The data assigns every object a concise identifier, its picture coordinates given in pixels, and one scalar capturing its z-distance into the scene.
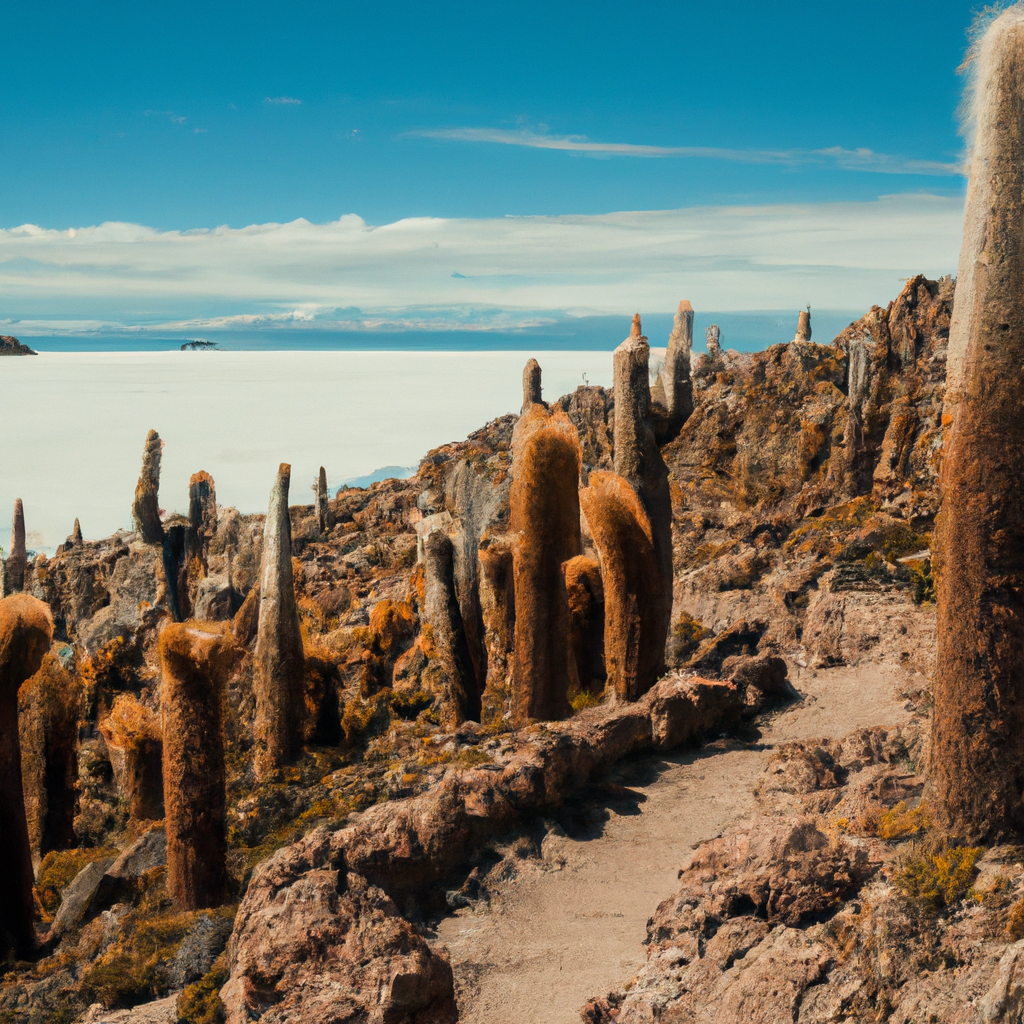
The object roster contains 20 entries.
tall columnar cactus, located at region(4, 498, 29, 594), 44.14
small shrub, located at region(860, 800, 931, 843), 8.07
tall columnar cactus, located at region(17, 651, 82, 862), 18.34
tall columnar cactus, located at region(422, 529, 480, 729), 20.33
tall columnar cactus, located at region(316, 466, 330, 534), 45.72
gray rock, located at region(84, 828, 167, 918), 13.52
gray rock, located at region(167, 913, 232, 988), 9.18
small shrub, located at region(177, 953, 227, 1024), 7.59
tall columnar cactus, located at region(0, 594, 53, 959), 12.89
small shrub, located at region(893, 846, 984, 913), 6.86
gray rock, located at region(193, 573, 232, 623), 31.62
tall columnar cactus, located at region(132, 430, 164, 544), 38.16
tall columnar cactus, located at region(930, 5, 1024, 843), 7.27
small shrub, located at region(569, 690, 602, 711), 17.00
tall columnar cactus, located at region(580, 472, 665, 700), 15.26
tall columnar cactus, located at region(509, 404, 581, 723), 14.97
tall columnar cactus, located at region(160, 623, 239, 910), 12.03
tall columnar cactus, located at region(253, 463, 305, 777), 19.48
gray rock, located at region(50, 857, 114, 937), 13.54
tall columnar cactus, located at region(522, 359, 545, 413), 25.61
